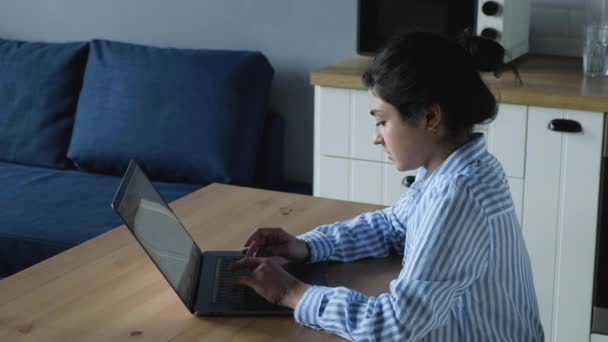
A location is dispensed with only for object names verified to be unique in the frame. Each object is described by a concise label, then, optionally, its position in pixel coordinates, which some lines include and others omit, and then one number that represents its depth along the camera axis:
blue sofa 3.32
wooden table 1.52
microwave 2.91
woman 1.46
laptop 1.56
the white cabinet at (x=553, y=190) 2.68
